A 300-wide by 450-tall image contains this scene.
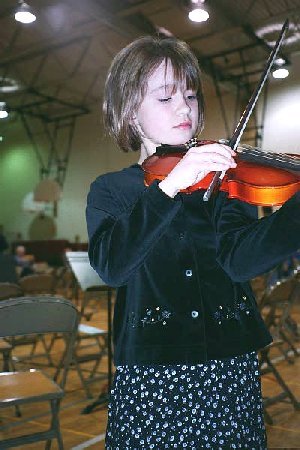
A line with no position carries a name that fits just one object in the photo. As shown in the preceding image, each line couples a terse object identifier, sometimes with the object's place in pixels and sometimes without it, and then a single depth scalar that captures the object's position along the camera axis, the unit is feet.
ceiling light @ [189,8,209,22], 19.83
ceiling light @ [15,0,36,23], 19.40
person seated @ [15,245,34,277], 26.37
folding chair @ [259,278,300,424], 10.59
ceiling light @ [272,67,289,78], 26.40
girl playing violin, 2.89
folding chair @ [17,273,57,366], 15.59
